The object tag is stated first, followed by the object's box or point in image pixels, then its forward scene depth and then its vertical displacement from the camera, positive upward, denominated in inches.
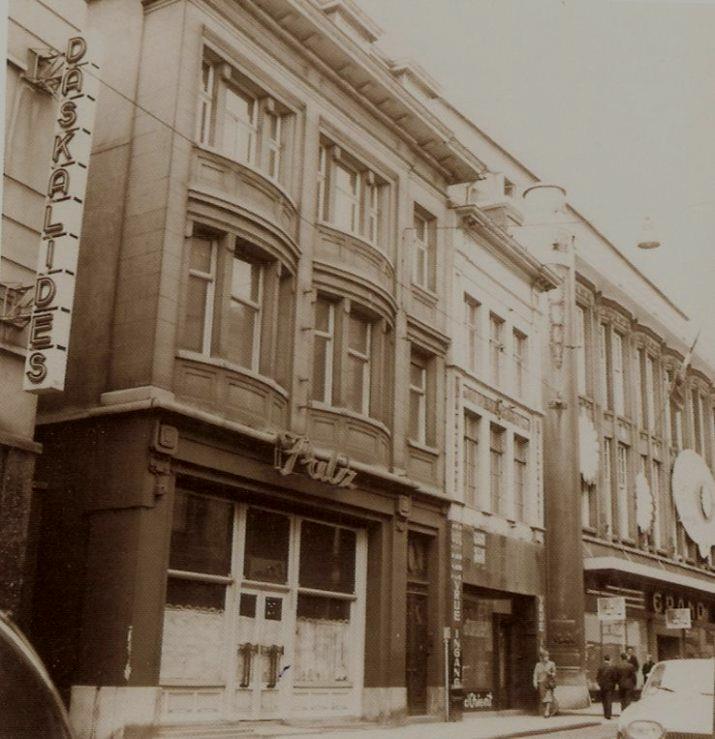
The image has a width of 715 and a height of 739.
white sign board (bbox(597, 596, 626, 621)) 941.8 +46.2
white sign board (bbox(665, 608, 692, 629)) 1112.2 +47.5
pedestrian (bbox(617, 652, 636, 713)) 897.5 -15.1
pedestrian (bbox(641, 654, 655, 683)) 1124.5 -3.5
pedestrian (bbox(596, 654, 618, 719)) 913.5 -19.2
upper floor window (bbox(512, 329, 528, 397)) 1099.9 +308.7
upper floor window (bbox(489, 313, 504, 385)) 1052.5 +309.2
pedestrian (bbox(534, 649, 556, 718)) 954.7 -22.3
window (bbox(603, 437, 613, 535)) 1285.7 +218.0
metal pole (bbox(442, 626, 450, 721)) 850.8 -11.7
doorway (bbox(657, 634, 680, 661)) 1349.7 +20.8
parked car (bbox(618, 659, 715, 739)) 359.9 -15.2
